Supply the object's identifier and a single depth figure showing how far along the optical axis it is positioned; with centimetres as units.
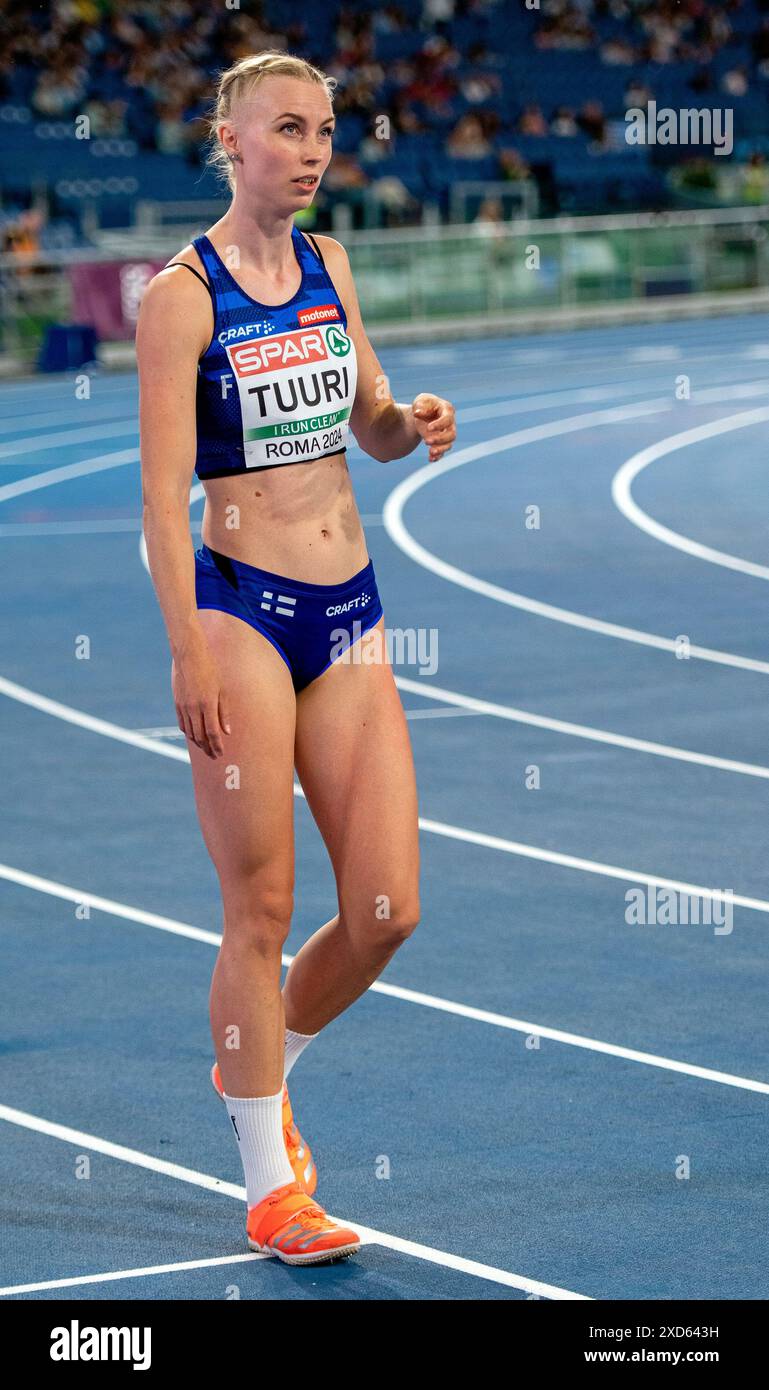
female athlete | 443
